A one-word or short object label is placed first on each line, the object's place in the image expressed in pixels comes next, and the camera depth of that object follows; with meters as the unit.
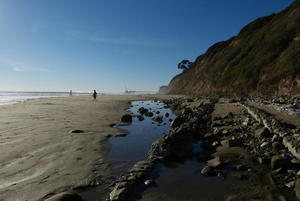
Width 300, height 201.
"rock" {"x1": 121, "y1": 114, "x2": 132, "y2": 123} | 16.25
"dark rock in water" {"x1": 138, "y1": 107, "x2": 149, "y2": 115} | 22.20
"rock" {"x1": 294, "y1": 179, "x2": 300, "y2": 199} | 4.51
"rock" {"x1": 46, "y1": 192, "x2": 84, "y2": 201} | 4.49
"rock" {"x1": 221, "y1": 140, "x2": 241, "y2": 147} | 8.36
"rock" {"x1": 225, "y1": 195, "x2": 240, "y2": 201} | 4.70
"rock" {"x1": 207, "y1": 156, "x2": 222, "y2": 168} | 6.59
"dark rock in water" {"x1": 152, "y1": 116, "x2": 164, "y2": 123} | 16.88
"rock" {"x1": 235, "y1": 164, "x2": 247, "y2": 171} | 6.22
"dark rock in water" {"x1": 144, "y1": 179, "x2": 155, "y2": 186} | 5.57
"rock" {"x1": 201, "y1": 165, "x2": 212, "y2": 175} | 6.17
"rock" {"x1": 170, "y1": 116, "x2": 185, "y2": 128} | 13.50
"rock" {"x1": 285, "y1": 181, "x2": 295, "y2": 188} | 4.91
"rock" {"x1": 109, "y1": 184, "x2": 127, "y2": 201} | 4.75
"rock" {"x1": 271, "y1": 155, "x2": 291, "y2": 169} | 5.80
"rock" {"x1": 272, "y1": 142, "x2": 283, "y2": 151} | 6.96
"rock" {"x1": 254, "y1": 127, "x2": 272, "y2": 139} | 8.46
